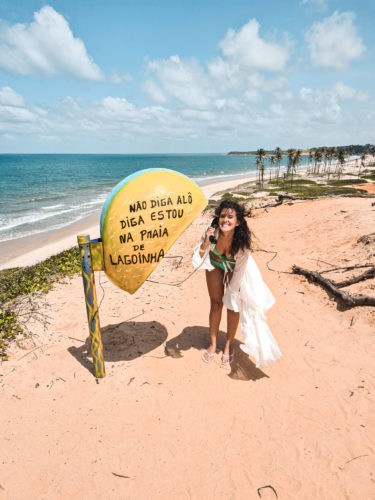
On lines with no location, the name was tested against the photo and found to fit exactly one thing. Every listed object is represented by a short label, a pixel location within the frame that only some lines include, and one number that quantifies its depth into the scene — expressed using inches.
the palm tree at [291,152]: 2342.5
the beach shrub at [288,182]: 1897.0
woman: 135.9
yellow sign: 121.9
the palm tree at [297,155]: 2346.9
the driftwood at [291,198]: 532.9
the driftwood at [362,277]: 228.8
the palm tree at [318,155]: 2738.9
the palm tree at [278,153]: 2479.1
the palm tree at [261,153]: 2258.9
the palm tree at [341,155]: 2602.6
